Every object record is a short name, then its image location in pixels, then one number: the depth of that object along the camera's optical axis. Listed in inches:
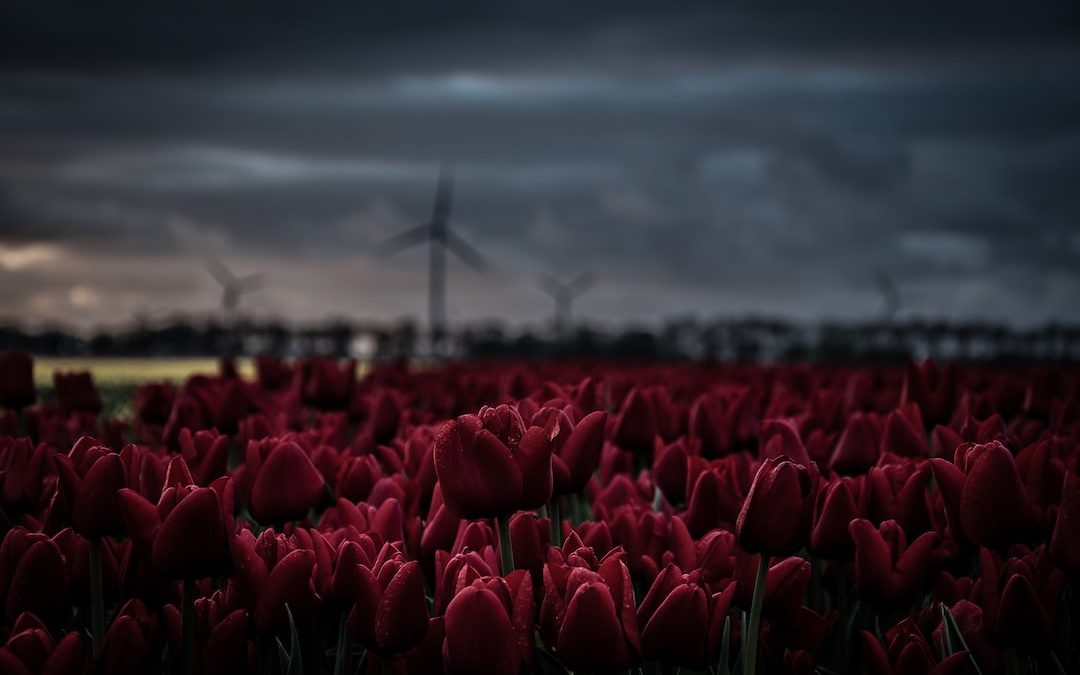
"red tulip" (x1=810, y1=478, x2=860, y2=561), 115.6
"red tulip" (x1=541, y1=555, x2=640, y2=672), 82.8
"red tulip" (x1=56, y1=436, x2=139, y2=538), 109.0
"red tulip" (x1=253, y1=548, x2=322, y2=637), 96.4
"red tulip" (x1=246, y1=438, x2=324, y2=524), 127.3
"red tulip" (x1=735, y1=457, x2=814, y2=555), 94.1
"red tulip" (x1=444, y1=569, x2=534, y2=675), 81.1
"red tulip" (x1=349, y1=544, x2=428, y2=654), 87.5
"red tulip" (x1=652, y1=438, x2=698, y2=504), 150.8
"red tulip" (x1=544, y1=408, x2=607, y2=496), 115.5
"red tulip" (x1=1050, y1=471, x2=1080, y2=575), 104.9
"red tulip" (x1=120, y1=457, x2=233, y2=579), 95.5
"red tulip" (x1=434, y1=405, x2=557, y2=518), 96.7
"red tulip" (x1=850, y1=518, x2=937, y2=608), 113.9
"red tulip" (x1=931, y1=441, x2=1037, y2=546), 105.9
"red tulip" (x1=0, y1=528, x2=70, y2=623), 106.5
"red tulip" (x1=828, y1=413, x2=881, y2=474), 166.1
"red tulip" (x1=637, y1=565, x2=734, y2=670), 87.9
